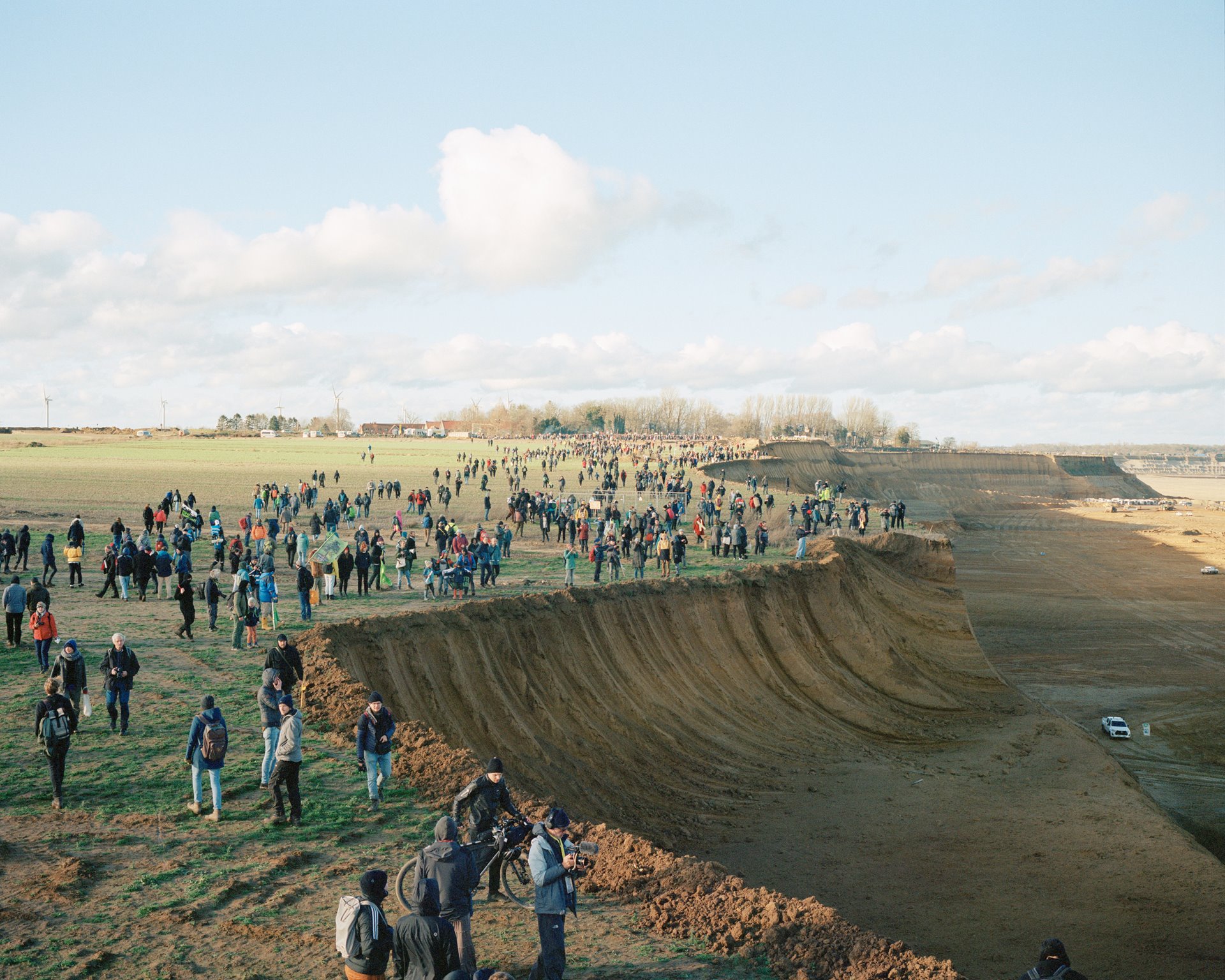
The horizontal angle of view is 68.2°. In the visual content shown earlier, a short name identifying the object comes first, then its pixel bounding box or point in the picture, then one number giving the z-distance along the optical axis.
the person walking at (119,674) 12.65
